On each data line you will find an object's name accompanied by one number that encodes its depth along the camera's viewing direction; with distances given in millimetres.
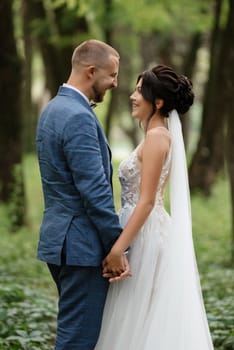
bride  5016
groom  4652
